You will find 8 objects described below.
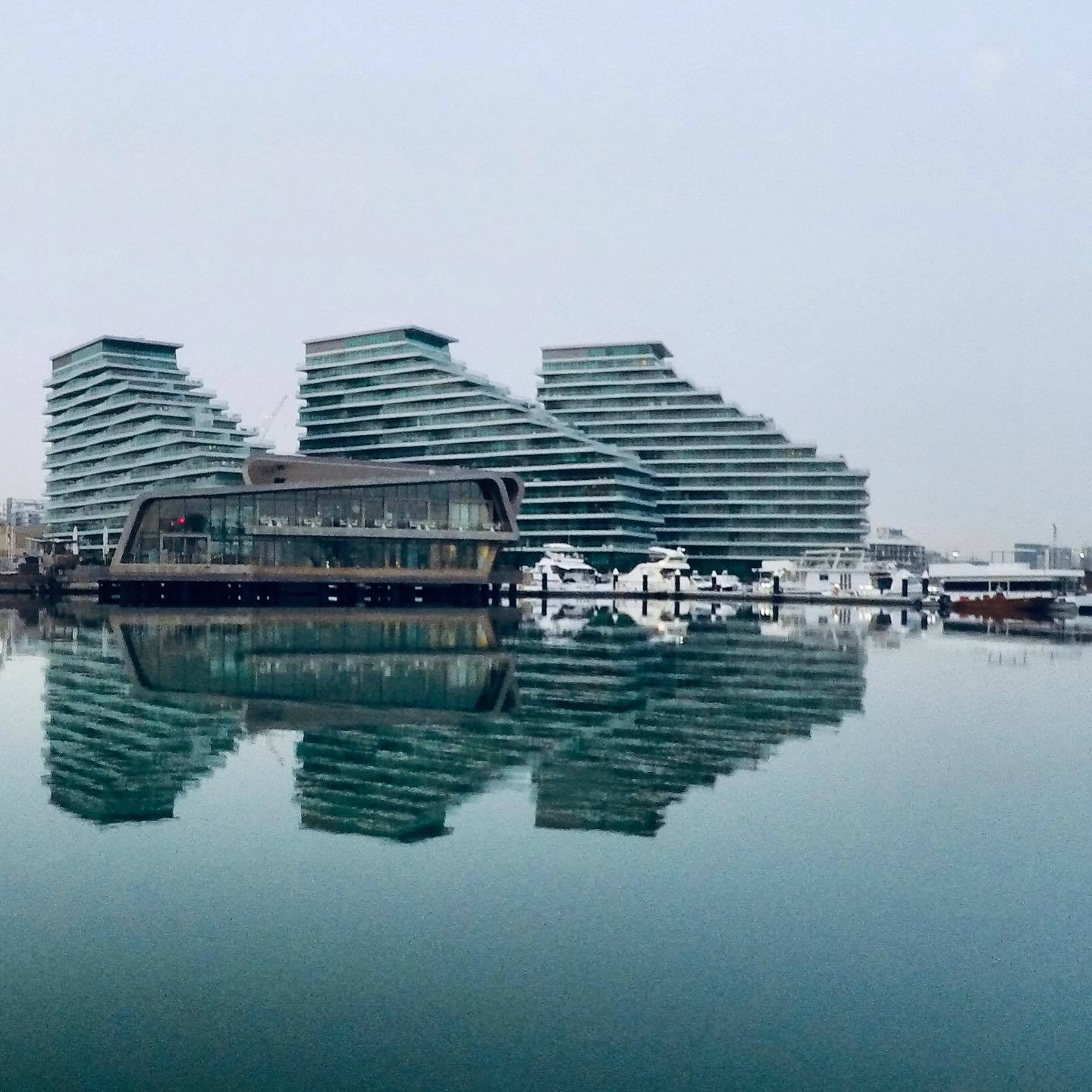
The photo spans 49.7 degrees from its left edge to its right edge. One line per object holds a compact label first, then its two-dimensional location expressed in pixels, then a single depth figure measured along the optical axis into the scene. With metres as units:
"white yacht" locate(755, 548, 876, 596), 150.38
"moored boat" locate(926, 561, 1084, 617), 108.75
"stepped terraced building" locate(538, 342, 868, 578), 184.12
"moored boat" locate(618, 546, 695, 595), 153.88
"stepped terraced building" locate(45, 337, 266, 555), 179.25
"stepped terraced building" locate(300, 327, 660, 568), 180.12
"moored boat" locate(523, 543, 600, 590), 155.12
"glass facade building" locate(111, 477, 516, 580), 110.38
